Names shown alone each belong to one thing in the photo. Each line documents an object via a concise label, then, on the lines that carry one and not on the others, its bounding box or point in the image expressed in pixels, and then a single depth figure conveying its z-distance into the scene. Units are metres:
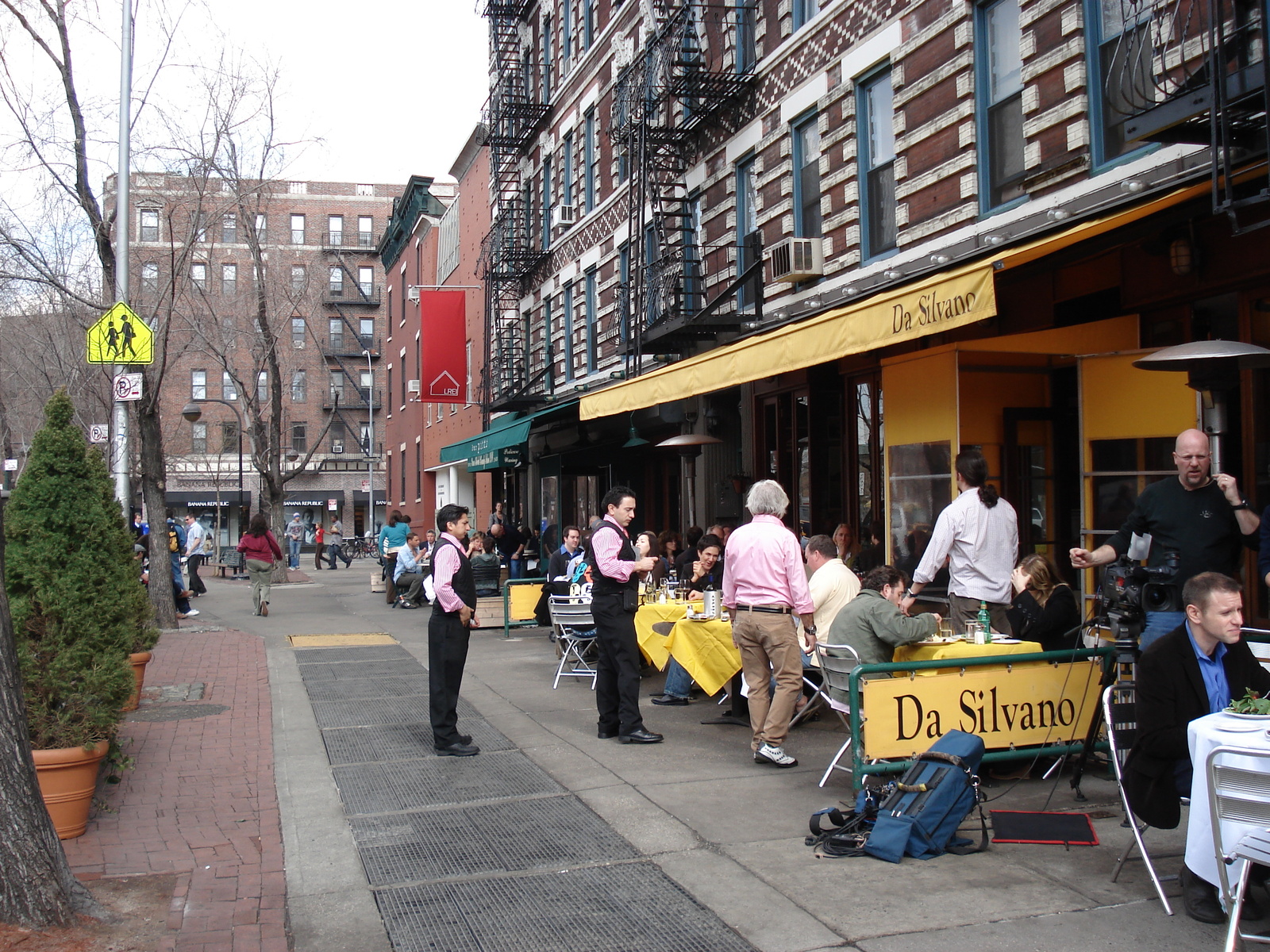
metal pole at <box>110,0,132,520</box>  13.69
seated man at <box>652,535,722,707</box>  9.81
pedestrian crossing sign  11.91
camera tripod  5.42
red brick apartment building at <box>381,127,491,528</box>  31.55
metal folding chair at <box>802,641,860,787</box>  6.76
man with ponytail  7.75
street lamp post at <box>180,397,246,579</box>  31.83
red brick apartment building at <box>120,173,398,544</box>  56.84
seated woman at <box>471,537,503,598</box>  17.53
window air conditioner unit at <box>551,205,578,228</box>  22.92
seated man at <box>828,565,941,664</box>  6.87
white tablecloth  3.90
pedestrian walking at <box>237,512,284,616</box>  18.67
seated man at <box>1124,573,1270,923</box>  4.51
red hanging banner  29.17
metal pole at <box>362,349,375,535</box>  51.18
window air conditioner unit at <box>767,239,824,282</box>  13.11
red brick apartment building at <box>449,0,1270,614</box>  7.65
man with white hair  7.23
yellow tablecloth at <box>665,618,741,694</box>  8.50
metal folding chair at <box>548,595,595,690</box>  10.95
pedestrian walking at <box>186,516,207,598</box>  22.78
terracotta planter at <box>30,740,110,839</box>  5.72
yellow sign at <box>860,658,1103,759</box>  6.12
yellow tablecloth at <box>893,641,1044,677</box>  6.71
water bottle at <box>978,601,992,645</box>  6.88
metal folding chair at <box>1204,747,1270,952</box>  3.83
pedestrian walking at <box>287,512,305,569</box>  42.06
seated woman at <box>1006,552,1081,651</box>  6.82
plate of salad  4.01
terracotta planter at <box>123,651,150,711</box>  9.45
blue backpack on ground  5.34
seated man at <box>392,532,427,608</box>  21.00
